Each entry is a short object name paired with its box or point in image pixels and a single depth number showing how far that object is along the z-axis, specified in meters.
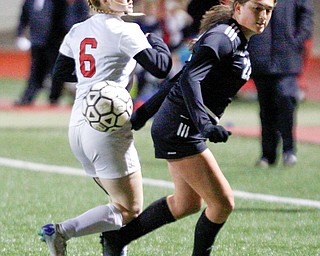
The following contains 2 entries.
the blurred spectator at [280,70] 21.64
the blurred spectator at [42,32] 35.62
